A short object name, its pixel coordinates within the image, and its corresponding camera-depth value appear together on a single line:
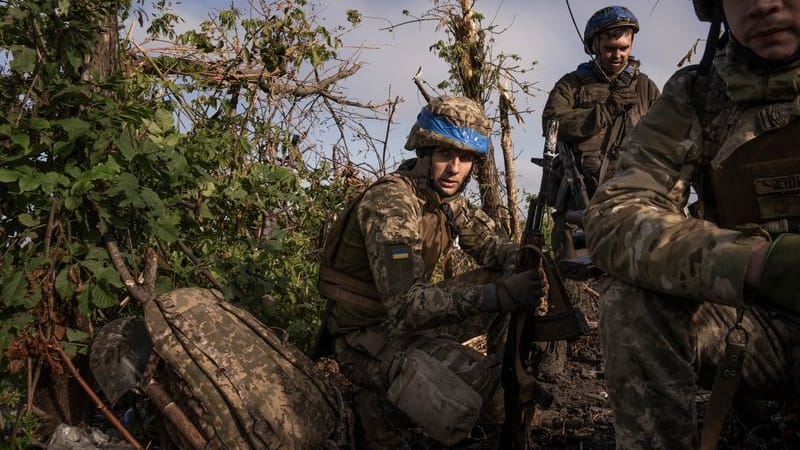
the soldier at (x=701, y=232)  1.92
